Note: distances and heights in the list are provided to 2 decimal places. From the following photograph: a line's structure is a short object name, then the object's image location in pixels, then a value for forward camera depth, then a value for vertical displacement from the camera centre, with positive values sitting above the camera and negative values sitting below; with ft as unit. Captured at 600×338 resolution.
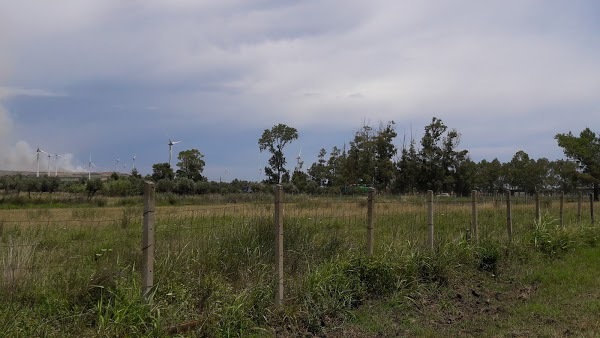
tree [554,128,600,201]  215.72 +14.59
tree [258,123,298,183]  240.53 +19.25
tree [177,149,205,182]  277.64 +12.22
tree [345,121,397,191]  200.03 +10.28
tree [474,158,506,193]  318.04 +8.10
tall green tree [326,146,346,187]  224.70 +8.67
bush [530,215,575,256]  45.00 -4.18
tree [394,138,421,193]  201.87 +6.01
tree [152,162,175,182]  236.86 +6.52
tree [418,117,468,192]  199.41 +10.38
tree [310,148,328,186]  288.92 +8.32
